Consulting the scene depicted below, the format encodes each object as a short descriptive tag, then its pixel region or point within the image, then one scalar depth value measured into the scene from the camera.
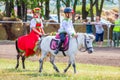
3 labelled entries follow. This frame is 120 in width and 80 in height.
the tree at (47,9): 44.96
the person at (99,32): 28.73
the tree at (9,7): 42.27
